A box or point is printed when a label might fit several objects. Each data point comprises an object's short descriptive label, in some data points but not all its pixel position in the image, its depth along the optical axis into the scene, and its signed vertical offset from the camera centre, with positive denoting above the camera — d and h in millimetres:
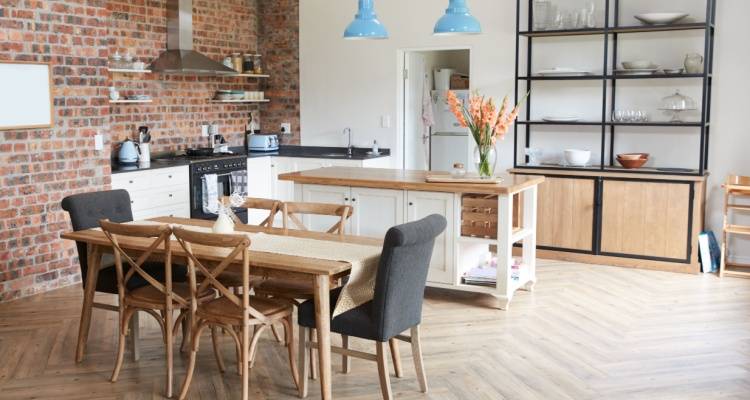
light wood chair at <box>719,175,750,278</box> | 6473 -806
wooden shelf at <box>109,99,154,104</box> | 7051 +175
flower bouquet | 5379 -17
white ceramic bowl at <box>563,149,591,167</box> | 7094 -300
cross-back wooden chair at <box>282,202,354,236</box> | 4574 -512
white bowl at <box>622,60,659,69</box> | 6816 +496
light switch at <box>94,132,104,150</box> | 6281 -159
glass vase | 5461 -258
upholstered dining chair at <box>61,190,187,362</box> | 4477 -706
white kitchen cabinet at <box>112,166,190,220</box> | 6771 -598
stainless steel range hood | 7531 +672
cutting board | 5414 -386
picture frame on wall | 5598 +180
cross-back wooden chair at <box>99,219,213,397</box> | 3840 -868
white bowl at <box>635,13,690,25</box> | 6645 +873
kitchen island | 5430 -626
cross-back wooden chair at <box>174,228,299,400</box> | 3582 -875
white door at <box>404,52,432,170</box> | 8438 +101
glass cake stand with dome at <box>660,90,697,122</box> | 6809 +169
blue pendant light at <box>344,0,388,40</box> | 5414 +645
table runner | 3703 -632
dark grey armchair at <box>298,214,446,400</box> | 3473 -792
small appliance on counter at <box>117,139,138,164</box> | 7113 -282
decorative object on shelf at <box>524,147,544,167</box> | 7449 -301
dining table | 3582 -661
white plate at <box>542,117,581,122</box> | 7309 +34
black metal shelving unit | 6617 +390
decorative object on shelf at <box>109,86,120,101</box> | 7125 +239
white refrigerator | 9367 -205
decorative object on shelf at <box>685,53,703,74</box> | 6656 +495
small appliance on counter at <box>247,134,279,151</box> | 8648 -219
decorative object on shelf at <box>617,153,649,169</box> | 6910 -316
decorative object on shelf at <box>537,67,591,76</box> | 7121 +451
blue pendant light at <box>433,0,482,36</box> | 5285 +656
